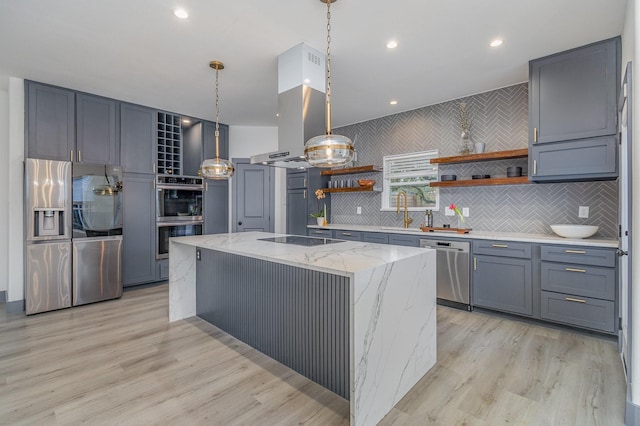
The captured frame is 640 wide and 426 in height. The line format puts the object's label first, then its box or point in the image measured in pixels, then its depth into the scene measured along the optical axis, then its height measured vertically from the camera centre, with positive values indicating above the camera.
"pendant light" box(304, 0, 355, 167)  2.17 +0.44
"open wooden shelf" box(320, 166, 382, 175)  4.94 +0.70
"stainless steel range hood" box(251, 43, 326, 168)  2.89 +1.08
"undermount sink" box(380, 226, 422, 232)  4.19 -0.24
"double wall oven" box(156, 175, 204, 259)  4.78 +0.07
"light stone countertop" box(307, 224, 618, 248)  2.84 -0.26
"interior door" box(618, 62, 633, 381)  1.87 +0.08
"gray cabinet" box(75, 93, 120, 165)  4.01 +1.10
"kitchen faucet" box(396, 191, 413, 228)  4.62 -0.03
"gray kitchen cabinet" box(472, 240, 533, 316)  3.19 -0.69
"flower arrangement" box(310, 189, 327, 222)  5.36 +0.06
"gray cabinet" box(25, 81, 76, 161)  3.64 +1.10
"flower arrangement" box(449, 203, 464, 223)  4.08 +0.02
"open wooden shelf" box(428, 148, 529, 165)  3.48 +0.67
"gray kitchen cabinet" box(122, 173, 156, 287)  4.45 -0.26
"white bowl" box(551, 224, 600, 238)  2.99 -0.18
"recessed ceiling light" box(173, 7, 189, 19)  2.35 +1.53
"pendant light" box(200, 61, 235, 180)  3.22 +0.47
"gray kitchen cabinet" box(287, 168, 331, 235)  5.46 +0.24
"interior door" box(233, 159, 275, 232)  5.84 +0.29
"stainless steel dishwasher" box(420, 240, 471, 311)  3.58 -0.71
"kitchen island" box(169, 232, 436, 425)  1.72 -0.69
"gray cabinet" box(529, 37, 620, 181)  2.79 +0.95
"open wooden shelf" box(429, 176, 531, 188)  3.48 +0.37
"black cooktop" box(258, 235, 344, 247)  2.82 -0.28
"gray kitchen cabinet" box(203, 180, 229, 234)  5.36 +0.09
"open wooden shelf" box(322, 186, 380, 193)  4.92 +0.38
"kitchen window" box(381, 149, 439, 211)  4.55 +0.50
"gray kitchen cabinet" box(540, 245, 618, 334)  2.74 -0.69
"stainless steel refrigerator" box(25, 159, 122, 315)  3.51 -0.26
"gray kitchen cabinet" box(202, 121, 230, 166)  5.34 +1.28
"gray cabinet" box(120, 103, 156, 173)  4.41 +1.08
